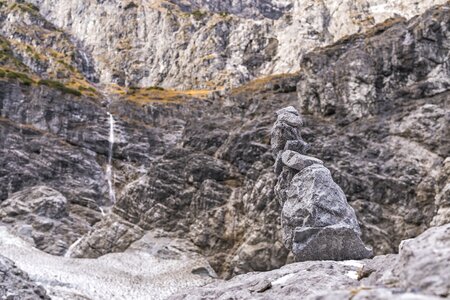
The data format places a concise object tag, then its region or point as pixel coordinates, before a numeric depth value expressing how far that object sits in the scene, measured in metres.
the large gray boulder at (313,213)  17.05
